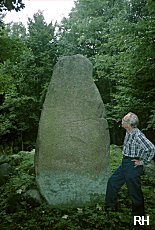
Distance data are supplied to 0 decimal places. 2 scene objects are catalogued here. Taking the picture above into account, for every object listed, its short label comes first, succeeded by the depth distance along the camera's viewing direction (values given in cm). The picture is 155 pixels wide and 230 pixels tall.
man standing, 430
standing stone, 530
